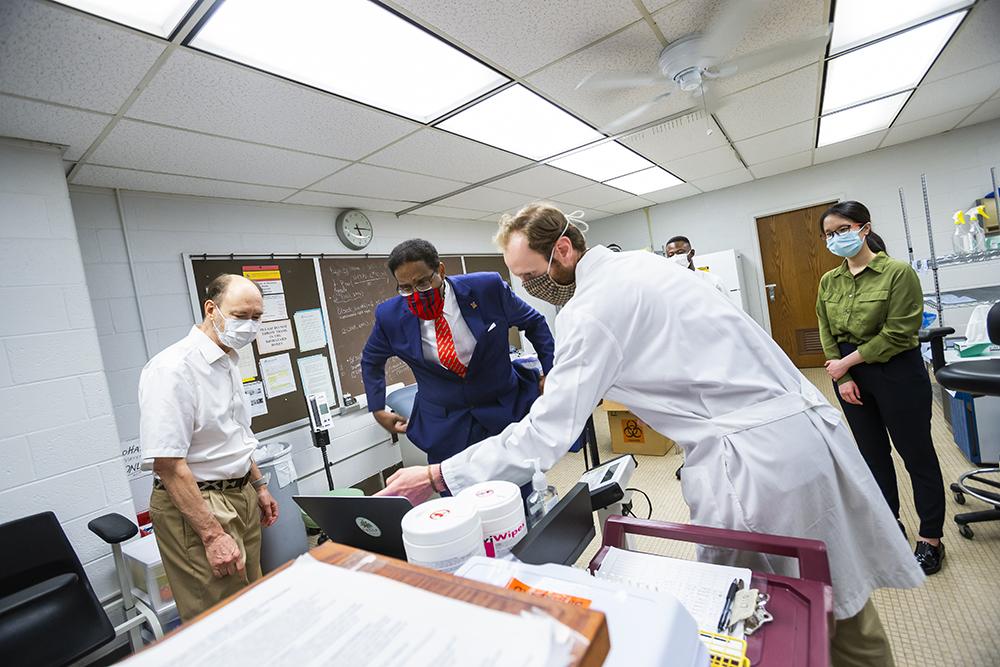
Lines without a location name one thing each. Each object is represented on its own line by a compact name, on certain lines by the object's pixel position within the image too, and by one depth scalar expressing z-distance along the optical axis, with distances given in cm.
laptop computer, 79
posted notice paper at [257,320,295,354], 309
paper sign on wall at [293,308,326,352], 334
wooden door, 543
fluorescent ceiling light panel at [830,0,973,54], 202
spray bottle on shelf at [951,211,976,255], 349
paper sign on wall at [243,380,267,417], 298
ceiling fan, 180
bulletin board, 301
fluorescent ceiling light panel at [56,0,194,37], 130
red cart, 57
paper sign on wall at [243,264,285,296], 312
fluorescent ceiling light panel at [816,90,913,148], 339
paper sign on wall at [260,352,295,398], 310
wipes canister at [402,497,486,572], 65
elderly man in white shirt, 151
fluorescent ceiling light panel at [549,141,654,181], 338
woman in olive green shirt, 183
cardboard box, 370
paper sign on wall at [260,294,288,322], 314
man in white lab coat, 94
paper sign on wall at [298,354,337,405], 333
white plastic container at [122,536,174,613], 194
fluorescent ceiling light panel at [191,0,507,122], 148
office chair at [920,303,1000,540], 165
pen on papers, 61
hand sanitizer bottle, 95
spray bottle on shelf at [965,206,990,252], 335
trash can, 250
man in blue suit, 177
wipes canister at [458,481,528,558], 73
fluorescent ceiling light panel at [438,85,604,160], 235
